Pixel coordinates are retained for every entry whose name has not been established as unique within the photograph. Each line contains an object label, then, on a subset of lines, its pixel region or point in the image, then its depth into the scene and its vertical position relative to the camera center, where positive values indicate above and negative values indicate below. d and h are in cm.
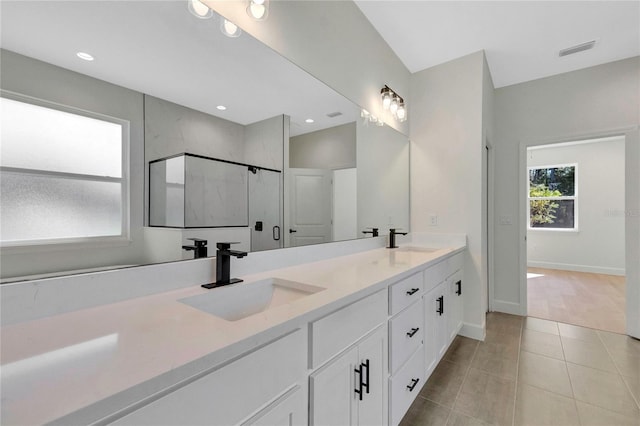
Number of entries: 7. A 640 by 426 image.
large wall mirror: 74 +36
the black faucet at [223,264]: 111 -21
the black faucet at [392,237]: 249 -22
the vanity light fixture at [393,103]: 248 +102
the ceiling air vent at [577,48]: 258 +157
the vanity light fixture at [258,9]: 126 +93
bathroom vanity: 46 -31
